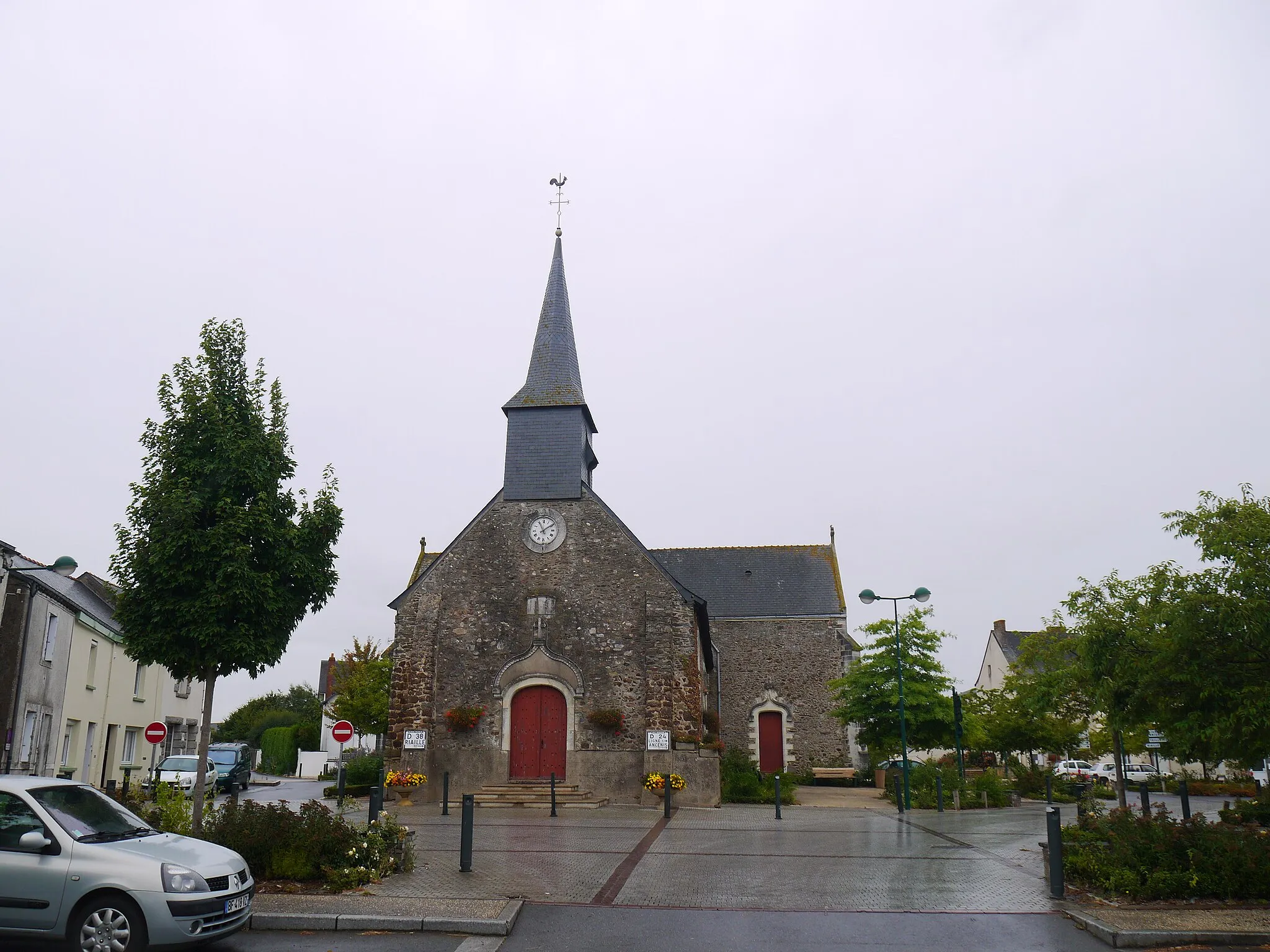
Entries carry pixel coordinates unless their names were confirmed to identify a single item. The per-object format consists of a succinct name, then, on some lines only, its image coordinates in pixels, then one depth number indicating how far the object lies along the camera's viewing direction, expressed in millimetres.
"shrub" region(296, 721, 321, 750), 50656
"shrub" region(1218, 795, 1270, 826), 16984
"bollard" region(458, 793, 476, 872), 10977
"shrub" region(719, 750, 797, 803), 25062
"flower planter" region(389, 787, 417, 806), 22203
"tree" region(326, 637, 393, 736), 33188
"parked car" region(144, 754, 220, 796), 25531
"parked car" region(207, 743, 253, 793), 28969
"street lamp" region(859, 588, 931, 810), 20828
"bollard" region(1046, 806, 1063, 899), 9844
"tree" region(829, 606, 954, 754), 26047
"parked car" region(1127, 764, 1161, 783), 42547
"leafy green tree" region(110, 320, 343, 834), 12062
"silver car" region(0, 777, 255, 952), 7059
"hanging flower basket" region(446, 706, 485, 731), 22969
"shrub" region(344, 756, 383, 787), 27750
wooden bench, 34219
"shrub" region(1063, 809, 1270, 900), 9242
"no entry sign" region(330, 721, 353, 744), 14875
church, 22766
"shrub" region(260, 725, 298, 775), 50469
